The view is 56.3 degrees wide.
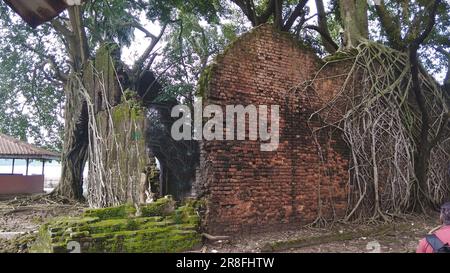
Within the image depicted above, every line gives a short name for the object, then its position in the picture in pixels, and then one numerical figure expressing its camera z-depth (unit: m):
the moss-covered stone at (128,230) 5.40
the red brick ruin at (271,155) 6.56
